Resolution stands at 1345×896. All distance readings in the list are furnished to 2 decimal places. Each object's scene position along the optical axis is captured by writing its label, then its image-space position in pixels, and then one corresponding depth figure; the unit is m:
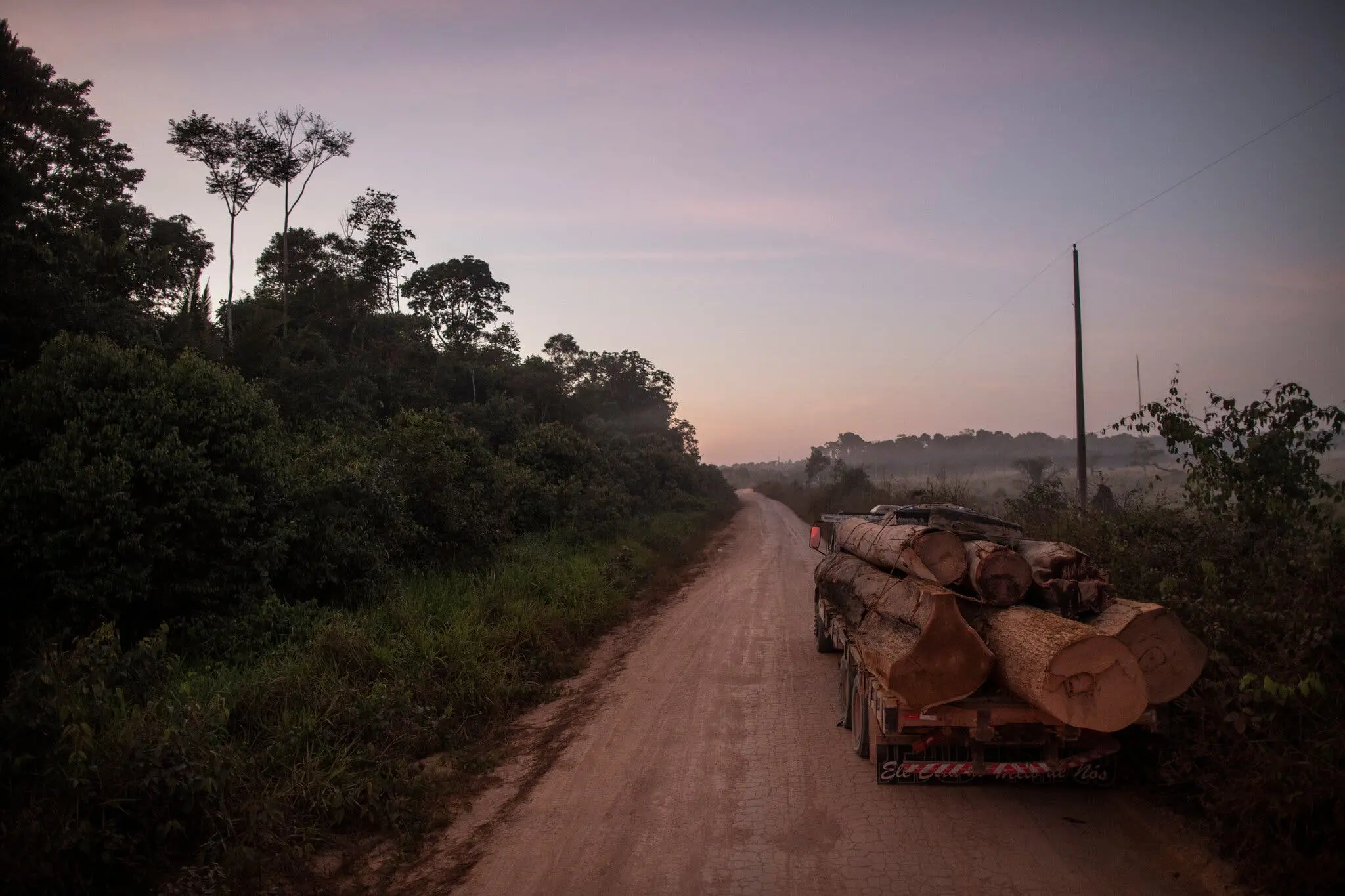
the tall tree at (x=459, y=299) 34.09
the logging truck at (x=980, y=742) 5.12
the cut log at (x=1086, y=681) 4.71
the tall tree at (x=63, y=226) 10.88
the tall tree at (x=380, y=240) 29.97
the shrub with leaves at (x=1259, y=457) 5.82
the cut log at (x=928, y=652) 5.09
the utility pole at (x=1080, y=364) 16.41
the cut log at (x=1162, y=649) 4.92
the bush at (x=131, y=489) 7.32
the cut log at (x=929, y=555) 6.09
